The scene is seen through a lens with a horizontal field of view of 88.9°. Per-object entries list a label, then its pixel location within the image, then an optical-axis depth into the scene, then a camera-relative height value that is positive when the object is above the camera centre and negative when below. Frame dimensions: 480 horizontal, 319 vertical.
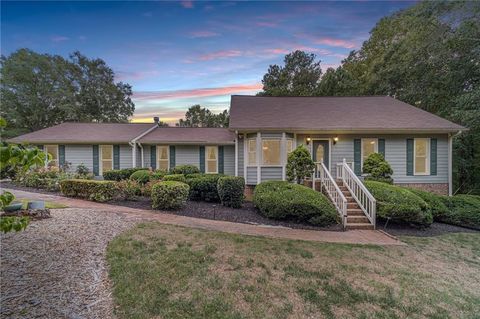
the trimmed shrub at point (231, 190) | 8.69 -1.41
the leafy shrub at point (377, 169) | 10.46 -0.82
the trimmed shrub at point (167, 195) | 7.84 -1.40
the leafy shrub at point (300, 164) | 9.60 -0.56
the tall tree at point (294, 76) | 26.56 +8.37
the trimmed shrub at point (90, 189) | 8.59 -1.34
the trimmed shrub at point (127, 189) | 8.92 -1.39
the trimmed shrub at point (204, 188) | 9.42 -1.44
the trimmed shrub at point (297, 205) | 7.26 -1.68
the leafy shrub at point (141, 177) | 10.88 -1.14
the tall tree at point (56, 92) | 23.01 +6.30
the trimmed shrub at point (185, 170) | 12.05 -0.92
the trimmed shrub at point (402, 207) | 7.32 -1.74
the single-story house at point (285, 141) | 11.10 +0.48
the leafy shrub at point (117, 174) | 12.35 -1.13
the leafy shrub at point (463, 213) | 8.18 -2.15
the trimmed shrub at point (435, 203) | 8.40 -1.87
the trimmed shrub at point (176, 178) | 9.72 -1.06
